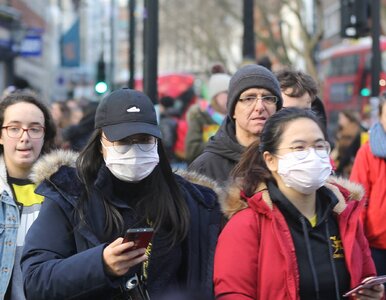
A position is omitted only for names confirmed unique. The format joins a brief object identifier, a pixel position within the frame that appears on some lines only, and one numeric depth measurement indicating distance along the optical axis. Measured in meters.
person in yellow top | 6.76
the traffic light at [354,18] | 19.20
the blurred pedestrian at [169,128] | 17.57
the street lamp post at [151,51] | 12.73
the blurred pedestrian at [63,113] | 18.71
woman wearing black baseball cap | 5.33
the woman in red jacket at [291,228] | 5.64
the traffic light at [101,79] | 22.26
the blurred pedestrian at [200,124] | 12.52
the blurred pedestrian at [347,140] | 15.21
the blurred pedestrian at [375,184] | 9.02
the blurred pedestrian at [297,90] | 8.65
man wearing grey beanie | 7.72
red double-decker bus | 49.87
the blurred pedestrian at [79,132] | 13.94
